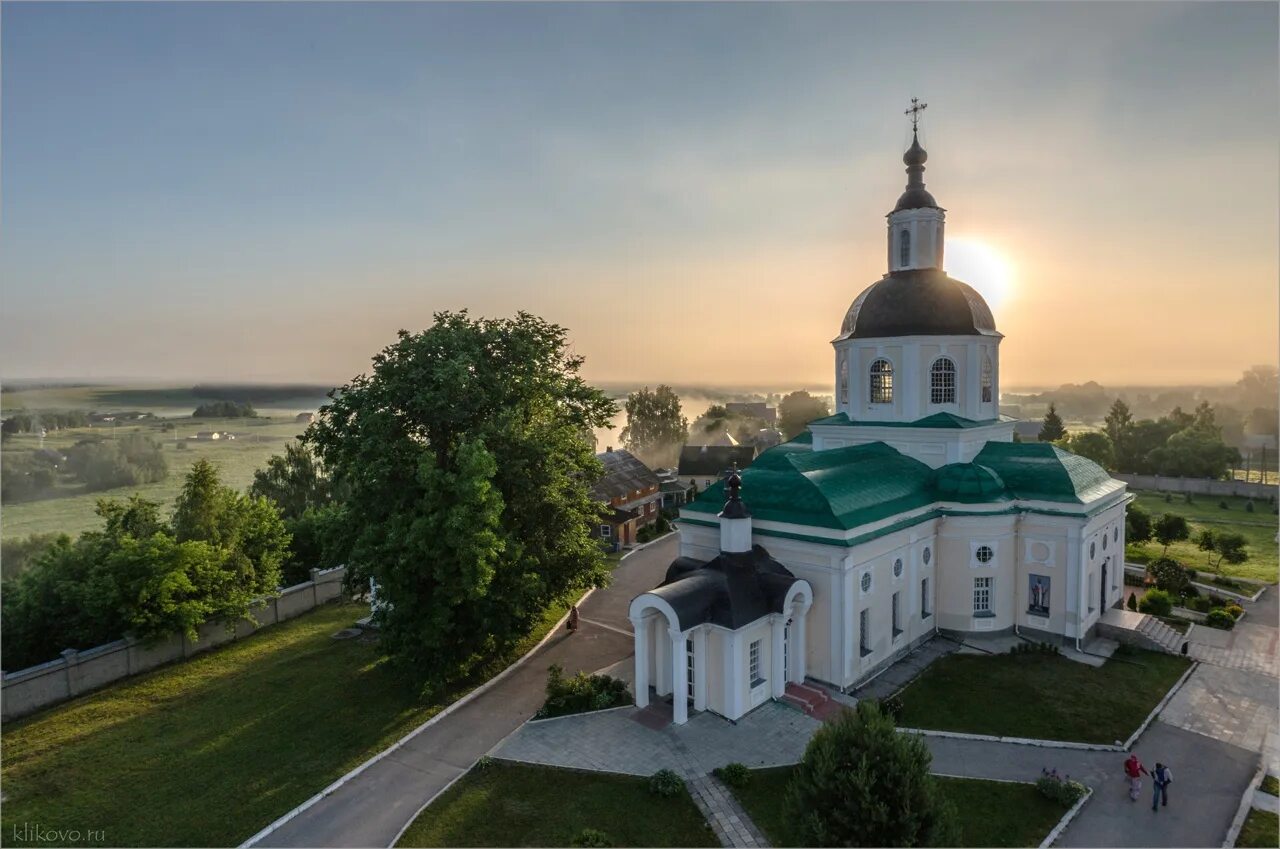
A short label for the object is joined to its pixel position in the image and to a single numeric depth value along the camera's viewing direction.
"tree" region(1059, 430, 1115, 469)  63.84
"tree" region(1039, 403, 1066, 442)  68.81
